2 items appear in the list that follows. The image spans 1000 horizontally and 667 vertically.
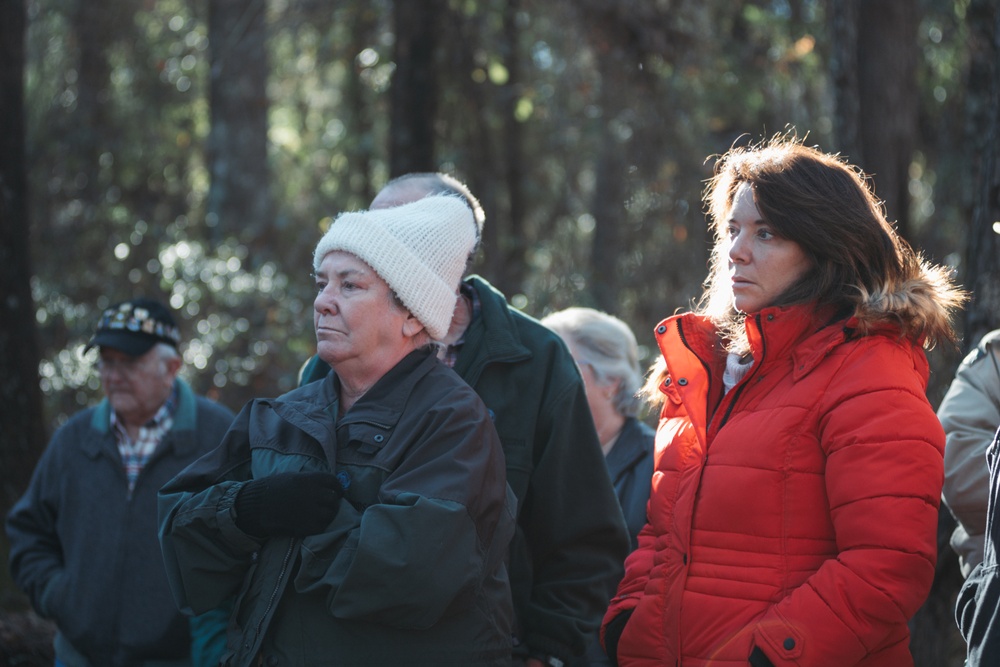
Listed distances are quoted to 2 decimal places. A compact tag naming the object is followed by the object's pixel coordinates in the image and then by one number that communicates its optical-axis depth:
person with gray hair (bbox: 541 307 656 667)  4.38
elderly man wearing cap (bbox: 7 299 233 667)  4.15
